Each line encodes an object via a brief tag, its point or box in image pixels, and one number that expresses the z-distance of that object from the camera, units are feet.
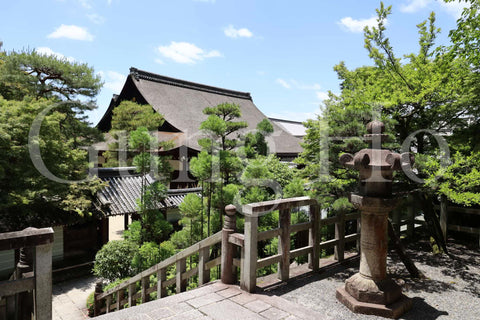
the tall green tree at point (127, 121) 43.96
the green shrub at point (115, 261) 27.37
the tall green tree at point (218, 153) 21.20
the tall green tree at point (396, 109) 15.46
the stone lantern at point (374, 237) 11.03
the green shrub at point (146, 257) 24.88
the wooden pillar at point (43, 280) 8.11
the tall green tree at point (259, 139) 32.07
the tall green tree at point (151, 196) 26.63
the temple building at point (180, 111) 48.03
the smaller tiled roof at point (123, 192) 34.01
